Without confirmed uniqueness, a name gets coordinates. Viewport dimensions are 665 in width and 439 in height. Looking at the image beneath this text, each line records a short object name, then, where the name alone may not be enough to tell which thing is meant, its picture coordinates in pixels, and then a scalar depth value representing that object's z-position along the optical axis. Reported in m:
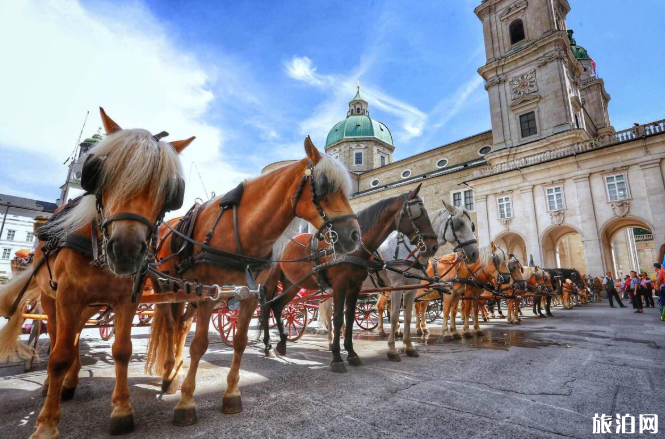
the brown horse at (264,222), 2.66
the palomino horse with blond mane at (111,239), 1.96
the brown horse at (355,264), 4.64
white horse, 5.44
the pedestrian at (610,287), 18.11
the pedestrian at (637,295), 14.88
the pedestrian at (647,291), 16.66
